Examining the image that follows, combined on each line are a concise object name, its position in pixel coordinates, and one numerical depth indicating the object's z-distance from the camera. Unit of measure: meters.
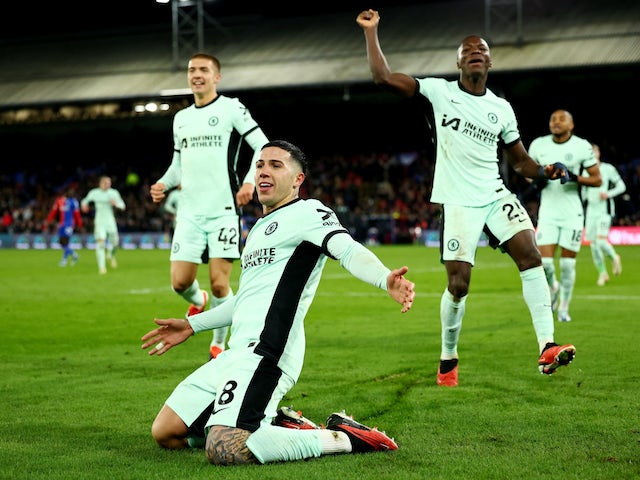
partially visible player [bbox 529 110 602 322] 10.78
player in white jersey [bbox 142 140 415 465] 4.42
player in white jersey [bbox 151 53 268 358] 8.10
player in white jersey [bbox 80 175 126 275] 22.48
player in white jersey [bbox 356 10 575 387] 6.64
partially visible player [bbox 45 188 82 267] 24.41
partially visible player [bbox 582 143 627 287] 15.93
